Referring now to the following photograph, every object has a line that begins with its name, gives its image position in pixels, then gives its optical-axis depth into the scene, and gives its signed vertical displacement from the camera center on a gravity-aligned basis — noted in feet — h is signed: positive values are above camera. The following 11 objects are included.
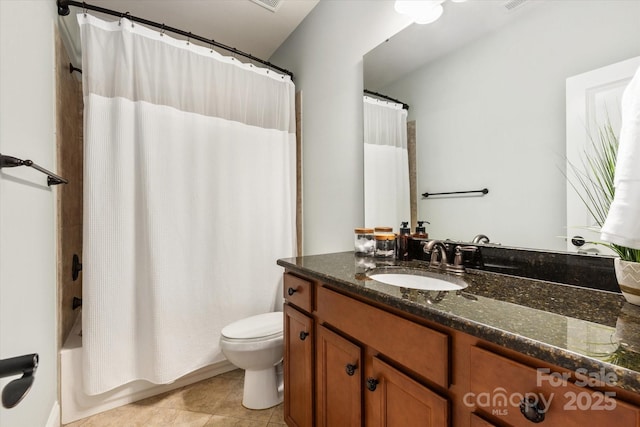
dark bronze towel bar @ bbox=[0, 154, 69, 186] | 2.97 +0.61
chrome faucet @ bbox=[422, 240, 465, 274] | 3.82 -0.65
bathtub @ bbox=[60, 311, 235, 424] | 5.28 -3.49
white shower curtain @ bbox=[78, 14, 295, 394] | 5.32 +0.34
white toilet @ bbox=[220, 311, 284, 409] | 5.34 -2.68
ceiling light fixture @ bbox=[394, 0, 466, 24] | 4.53 +3.28
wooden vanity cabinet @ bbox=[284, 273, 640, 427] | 1.64 -1.36
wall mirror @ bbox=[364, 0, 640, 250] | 3.11 +1.48
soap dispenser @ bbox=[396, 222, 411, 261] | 4.86 -0.55
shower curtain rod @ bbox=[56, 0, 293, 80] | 5.26 +3.85
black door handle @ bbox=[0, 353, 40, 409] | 1.59 -0.94
